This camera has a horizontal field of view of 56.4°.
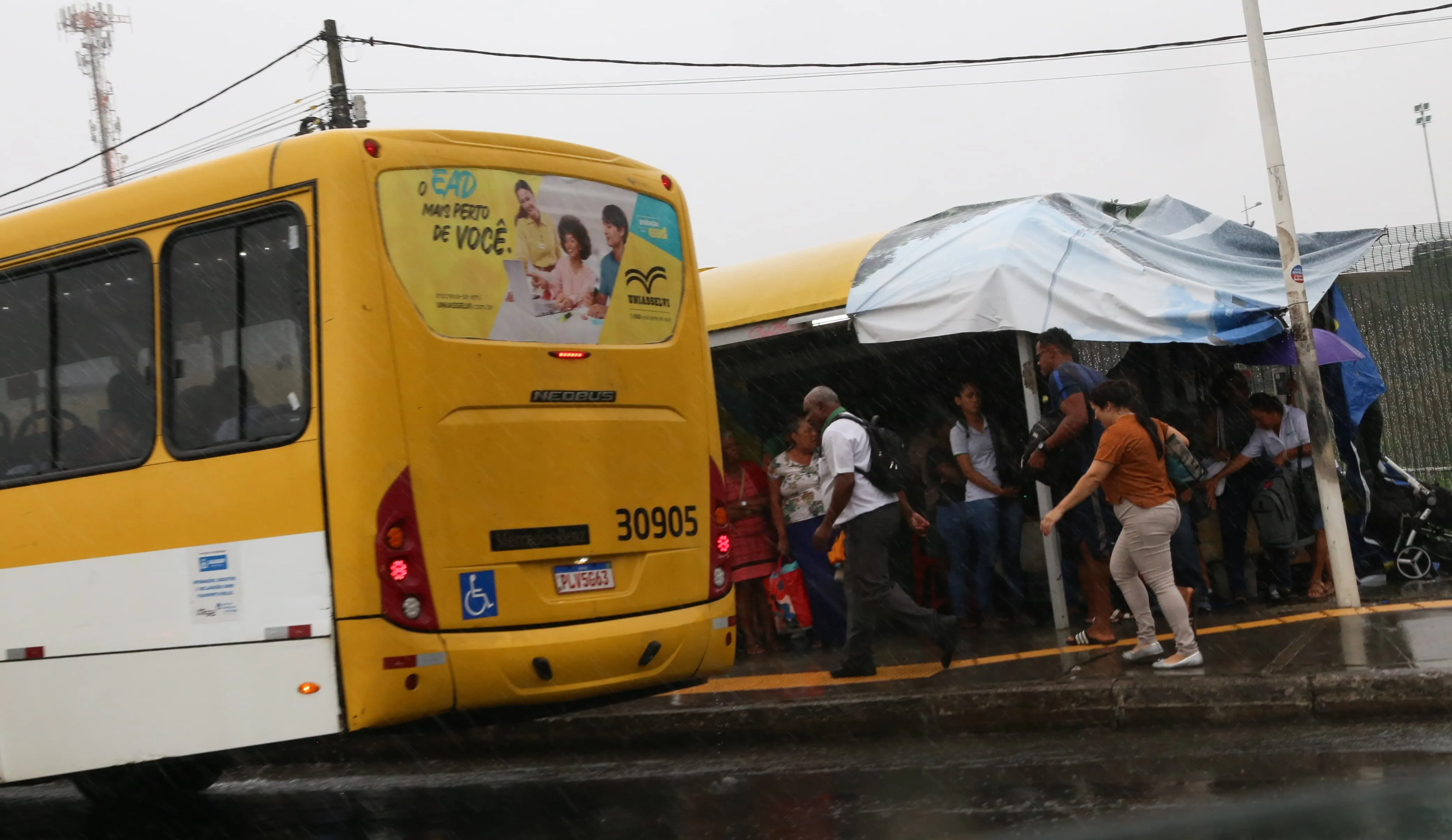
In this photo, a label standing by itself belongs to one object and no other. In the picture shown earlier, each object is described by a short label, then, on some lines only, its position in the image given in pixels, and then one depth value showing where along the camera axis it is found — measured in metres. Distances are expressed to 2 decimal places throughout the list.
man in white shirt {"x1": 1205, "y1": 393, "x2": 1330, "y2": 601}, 10.55
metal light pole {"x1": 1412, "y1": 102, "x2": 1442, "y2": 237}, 54.81
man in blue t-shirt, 8.87
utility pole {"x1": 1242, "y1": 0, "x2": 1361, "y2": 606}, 9.27
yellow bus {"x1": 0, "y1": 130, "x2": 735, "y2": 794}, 5.84
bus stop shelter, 9.59
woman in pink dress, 11.09
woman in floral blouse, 10.70
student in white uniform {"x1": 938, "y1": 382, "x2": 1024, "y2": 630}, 10.40
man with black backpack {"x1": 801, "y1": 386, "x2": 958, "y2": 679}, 8.72
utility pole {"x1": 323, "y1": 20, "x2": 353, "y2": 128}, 19.22
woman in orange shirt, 7.82
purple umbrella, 10.28
